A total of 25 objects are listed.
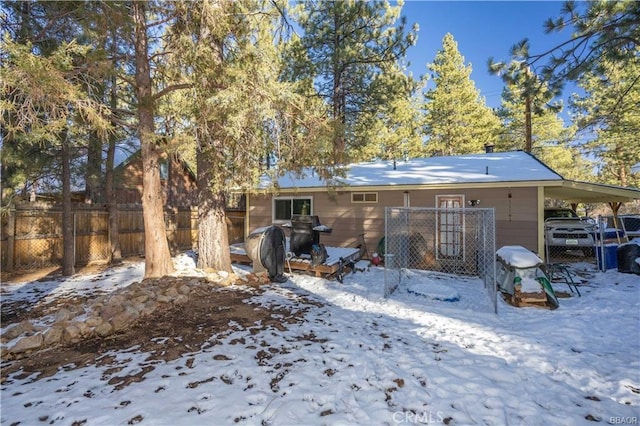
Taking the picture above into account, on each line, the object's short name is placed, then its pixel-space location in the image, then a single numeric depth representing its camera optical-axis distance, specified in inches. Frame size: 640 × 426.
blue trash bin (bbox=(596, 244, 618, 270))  293.3
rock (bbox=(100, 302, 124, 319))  150.7
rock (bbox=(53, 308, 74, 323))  145.2
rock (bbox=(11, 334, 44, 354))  123.1
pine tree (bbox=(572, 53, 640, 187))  549.6
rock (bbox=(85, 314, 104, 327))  141.6
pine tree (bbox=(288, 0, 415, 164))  442.3
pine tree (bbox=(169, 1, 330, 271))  198.7
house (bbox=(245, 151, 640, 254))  291.1
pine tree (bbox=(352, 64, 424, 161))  471.8
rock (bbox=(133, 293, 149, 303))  173.0
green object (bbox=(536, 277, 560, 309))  189.3
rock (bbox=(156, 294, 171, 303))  180.7
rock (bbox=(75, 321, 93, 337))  137.2
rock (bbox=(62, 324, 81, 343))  133.9
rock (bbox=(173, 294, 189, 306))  184.1
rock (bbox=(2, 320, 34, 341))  133.6
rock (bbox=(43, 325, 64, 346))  131.1
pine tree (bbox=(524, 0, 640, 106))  197.0
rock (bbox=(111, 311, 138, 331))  145.7
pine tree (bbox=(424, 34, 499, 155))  754.8
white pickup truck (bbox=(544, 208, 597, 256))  327.6
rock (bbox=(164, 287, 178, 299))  188.3
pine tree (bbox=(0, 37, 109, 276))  149.4
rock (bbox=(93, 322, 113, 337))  139.4
